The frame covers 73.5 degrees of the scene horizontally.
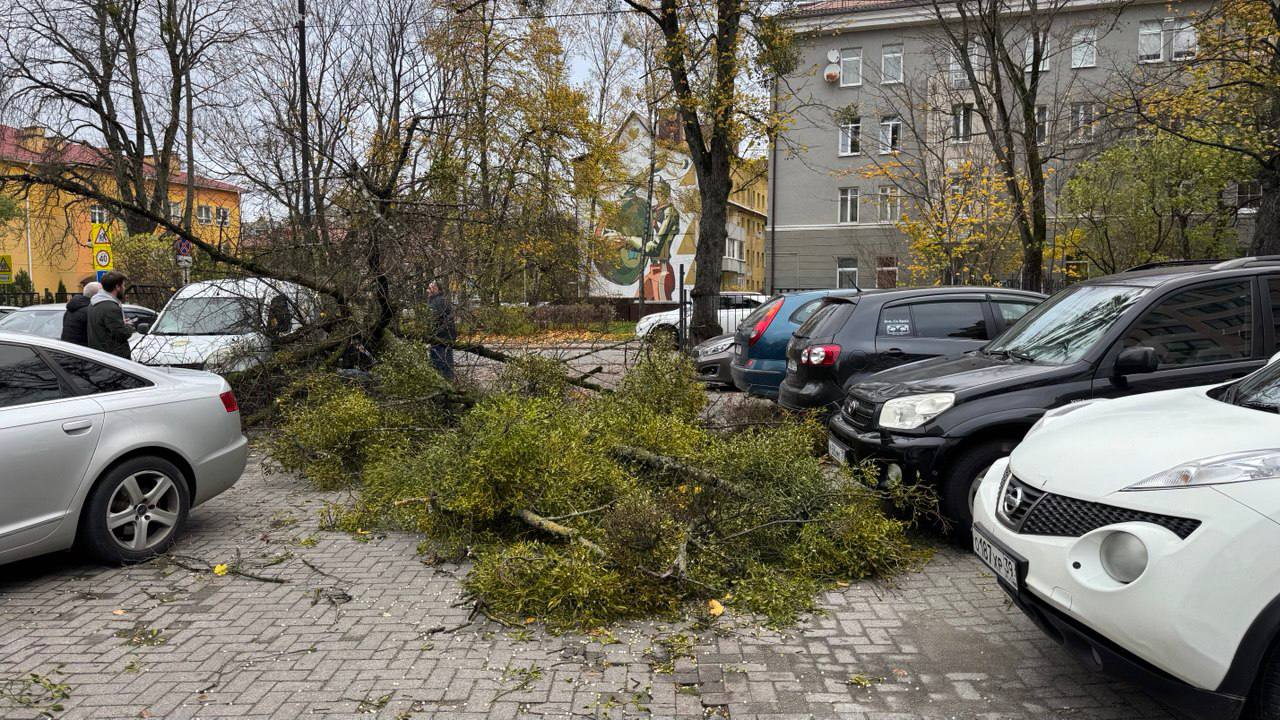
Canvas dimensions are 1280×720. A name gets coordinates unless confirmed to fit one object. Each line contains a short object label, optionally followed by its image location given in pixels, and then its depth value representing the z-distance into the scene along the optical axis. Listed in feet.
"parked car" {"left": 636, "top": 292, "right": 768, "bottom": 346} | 57.16
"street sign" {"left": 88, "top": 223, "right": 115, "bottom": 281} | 57.72
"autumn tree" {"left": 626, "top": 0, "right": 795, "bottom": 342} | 56.08
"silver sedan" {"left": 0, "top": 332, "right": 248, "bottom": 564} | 15.80
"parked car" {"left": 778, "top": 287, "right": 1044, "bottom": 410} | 25.26
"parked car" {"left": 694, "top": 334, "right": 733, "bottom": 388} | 43.70
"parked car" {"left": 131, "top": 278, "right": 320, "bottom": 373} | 31.32
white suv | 8.59
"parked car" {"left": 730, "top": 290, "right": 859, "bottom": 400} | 33.86
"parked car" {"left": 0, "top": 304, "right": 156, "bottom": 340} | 45.96
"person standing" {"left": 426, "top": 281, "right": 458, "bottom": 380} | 30.45
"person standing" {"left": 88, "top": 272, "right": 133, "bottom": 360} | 28.40
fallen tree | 15.01
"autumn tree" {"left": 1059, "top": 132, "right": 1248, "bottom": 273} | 78.18
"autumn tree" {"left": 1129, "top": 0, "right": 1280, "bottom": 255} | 42.42
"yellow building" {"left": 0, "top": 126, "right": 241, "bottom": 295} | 38.06
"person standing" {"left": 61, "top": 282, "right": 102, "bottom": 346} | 30.14
